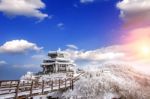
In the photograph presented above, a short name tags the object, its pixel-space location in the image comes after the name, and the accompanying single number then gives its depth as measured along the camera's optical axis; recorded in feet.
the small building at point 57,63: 134.64
